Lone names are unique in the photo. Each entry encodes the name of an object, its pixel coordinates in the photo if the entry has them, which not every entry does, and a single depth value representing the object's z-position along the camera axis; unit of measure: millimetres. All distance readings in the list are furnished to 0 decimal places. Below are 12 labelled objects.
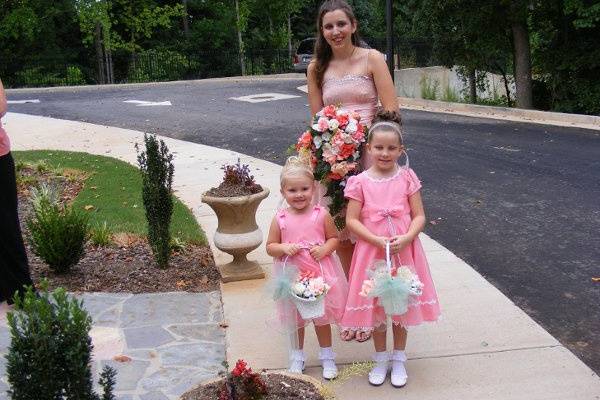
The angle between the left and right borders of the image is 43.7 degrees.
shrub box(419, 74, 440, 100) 19547
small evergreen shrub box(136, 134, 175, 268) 5715
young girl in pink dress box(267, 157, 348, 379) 4004
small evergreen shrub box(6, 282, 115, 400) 2566
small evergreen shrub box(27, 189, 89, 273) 5730
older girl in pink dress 3932
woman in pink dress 4363
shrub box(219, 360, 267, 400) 3018
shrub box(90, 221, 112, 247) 6676
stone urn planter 5613
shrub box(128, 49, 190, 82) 32781
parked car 30609
